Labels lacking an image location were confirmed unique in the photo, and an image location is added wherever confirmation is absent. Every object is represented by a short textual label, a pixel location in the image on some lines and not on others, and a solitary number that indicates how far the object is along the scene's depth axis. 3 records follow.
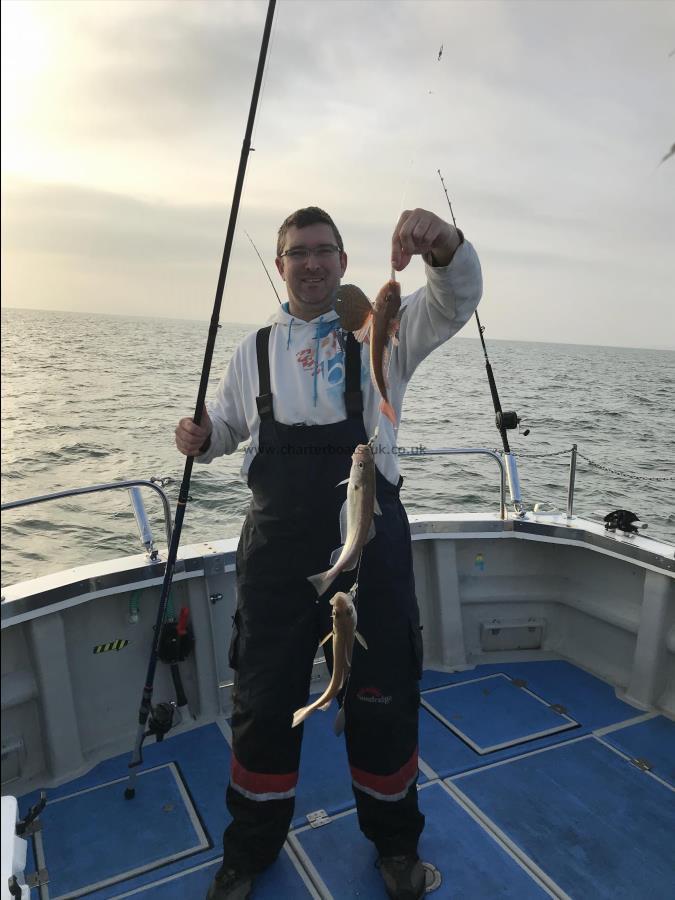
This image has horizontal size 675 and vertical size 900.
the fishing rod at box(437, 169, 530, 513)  4.50
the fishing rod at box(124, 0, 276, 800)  2.79
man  2.47
